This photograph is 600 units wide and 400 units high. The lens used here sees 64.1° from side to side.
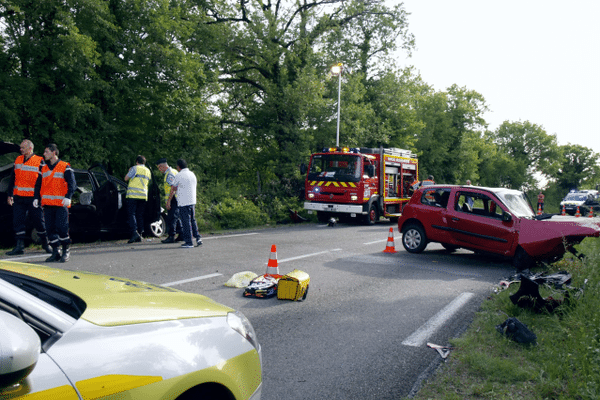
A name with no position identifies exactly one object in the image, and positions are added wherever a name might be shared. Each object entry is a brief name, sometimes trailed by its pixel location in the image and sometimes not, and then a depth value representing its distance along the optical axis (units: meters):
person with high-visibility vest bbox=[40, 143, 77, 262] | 7.87
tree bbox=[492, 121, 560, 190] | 78.31
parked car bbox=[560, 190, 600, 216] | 40.84
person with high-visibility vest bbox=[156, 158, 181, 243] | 11.01
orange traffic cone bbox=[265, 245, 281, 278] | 6.90
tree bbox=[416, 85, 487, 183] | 48.53
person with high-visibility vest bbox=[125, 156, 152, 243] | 10.55
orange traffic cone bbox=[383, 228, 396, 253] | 11.03
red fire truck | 18.56
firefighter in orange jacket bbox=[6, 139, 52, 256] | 8.38
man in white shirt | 10.42
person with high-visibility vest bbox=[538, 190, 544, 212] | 35.17
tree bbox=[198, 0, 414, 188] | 23.86
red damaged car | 8.15
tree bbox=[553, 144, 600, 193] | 90.50
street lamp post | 24.77
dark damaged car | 8.92
